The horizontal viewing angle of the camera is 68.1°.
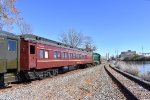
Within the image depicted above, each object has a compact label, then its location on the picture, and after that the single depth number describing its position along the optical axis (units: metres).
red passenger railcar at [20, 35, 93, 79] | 7.33
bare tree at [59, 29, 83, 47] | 41.02
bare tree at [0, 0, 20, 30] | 12.20
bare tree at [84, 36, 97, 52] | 46.13
